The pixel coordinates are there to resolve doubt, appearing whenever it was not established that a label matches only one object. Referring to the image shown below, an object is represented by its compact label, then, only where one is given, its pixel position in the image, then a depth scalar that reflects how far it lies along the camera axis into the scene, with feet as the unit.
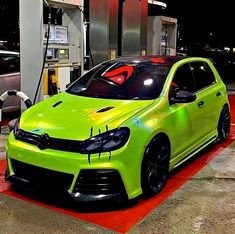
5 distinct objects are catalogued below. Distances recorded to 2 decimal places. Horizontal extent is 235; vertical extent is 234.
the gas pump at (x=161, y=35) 41.63
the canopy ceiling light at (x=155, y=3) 42.95
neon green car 13.43
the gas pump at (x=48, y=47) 24.18
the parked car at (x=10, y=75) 29.12
